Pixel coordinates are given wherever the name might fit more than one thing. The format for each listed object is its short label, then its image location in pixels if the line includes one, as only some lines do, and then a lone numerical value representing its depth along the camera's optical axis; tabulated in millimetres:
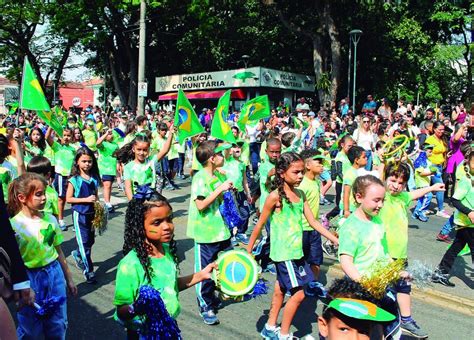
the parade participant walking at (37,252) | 3639
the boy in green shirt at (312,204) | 5312
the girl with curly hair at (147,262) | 2955
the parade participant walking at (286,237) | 4270
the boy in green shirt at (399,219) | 4477
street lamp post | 20891
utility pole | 18891
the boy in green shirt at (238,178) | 7652
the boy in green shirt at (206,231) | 5020
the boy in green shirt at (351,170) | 6371
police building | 28030
